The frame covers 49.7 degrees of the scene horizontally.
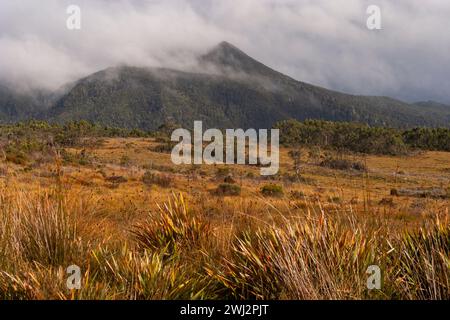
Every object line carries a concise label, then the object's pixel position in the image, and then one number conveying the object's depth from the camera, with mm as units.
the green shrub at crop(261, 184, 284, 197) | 23306
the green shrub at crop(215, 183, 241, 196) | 24309
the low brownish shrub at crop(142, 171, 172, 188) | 27578
